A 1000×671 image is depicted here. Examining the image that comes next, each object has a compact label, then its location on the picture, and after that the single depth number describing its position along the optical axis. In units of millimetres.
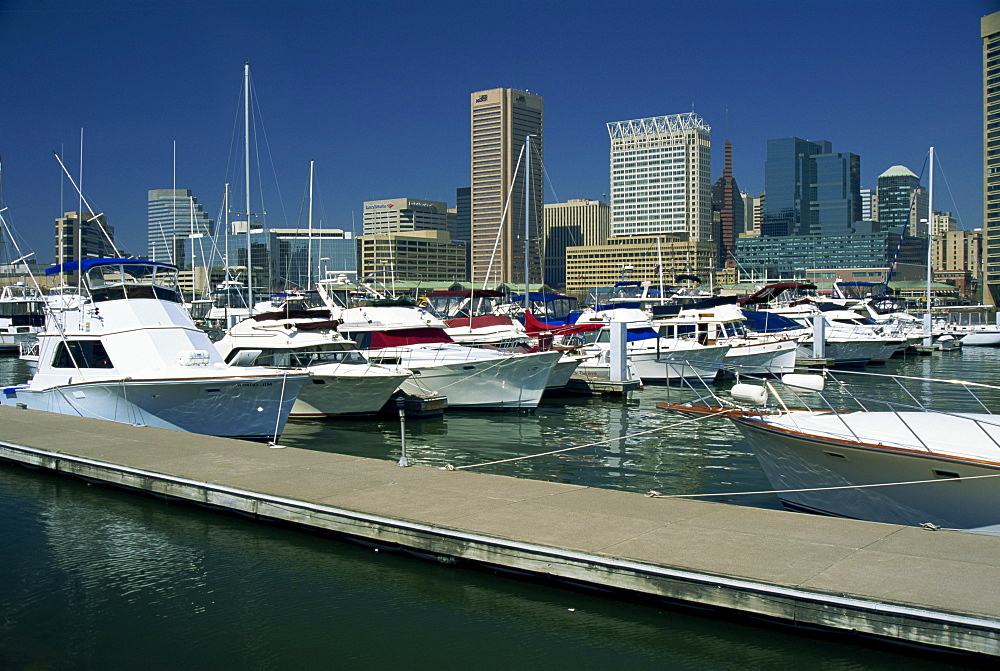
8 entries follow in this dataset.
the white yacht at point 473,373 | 26203
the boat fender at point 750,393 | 12578
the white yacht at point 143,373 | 18562
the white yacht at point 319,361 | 23797
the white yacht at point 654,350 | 33781
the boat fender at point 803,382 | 11766
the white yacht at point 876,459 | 10297
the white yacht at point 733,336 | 35125
